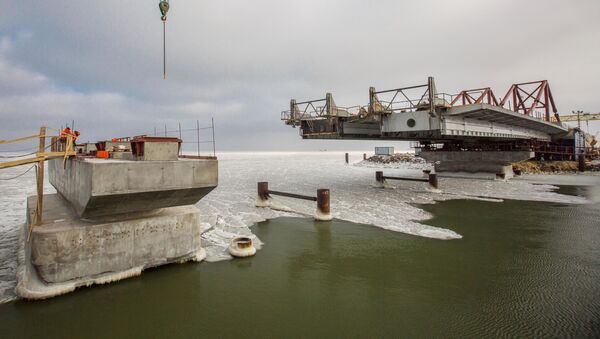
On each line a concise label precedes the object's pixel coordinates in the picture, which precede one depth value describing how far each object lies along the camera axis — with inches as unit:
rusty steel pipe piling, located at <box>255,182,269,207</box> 681.0
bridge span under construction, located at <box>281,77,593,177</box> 760.3
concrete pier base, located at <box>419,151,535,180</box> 1275.8
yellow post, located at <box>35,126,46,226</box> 295.6
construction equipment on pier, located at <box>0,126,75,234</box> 276.7
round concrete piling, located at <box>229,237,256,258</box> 370.6
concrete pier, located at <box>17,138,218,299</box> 269.3
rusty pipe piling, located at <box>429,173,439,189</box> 907.4
